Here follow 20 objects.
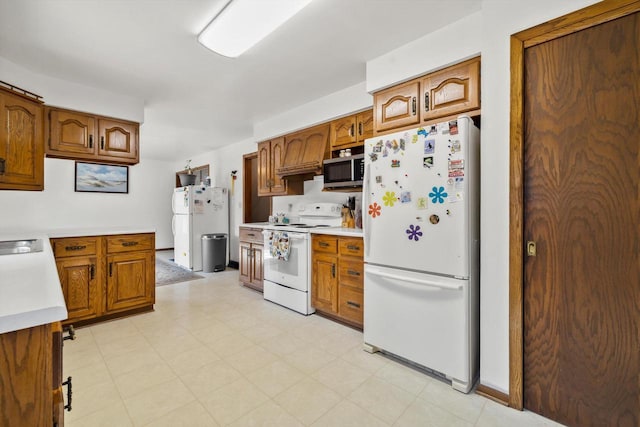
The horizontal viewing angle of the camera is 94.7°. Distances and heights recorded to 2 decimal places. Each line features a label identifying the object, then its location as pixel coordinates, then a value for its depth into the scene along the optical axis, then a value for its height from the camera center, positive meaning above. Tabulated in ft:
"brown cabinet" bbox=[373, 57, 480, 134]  6.55 +2.84
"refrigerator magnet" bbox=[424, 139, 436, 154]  6.17 +1.44
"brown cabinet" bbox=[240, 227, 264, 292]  12.50 -1.90
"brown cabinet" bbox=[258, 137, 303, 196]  12.78 +1.95
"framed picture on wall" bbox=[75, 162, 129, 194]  16.53 +2.10
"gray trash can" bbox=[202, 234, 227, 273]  16.69 -2.22
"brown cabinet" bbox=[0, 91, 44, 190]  7.22 +1.85
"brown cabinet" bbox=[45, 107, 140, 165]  9.46 +2.65
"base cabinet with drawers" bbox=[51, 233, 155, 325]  8.78 -1.90
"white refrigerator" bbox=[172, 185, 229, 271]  17.19 -0.24
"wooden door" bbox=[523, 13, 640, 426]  4.50 -0.19
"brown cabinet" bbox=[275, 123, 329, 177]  10.86 +2.45
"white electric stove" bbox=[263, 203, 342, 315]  10.03 -1.79
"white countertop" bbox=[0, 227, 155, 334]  2.41 -0.79
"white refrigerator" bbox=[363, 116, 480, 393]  5.87 -0.70
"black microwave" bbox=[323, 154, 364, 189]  9.32 +1.41
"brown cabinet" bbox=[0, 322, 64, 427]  2.41 -1.38
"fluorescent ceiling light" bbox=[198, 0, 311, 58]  5.65 +4.00
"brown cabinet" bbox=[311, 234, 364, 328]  8.64 -1.96
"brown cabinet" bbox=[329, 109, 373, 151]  9.52 +2.85
